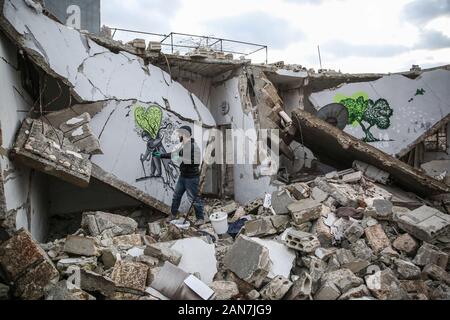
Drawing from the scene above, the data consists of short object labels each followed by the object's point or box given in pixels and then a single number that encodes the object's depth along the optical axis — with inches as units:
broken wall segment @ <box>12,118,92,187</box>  152.9
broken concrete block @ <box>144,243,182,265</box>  147.1
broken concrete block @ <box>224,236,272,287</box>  136.9
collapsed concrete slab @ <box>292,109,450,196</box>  225.3
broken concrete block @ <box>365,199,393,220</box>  188.1
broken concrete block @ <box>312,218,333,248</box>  178.7
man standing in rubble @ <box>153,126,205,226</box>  222.4
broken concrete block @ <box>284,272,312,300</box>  129.9
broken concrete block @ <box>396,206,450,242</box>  167.6
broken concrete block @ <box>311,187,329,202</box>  209.5
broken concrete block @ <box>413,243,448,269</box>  157.2
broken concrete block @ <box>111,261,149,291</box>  128.6
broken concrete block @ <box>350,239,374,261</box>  161.6
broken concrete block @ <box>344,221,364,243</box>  175.5
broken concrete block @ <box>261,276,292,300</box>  131.0
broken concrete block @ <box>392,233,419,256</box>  168.2
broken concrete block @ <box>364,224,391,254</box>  169.3
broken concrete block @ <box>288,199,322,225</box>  185.8
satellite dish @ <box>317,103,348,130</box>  360.5
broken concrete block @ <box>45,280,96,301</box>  116.0
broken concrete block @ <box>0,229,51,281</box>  126.0
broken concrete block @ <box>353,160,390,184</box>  247.6
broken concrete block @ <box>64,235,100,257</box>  143.9
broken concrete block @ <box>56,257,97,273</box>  135.1
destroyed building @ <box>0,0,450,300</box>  134.7
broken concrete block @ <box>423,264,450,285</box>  149.3
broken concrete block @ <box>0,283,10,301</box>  119.3
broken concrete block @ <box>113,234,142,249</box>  163.8
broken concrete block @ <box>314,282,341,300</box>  132.0
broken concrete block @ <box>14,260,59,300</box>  123.6
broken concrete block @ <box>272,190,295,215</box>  199.9
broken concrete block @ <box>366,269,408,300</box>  136.6
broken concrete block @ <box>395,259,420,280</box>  149.8
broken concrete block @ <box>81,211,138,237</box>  174.6
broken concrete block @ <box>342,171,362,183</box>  233.9
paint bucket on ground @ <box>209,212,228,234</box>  202.5
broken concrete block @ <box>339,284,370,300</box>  132.7
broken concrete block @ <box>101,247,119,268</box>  142.4
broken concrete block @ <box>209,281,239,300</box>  130.7
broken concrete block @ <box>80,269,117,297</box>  125.1
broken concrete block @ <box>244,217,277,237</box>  183.6
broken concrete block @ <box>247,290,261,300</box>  132.3
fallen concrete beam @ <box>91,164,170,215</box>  206.2
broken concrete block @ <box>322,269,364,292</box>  137.7
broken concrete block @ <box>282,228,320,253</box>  158.4
